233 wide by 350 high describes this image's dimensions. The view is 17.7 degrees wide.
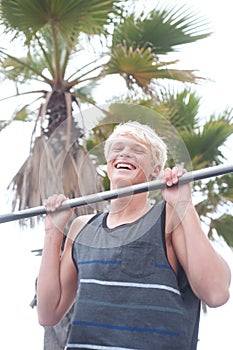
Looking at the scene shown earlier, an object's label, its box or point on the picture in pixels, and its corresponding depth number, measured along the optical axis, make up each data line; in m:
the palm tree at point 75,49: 5.22
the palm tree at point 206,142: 5.79
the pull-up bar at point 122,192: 1.69
